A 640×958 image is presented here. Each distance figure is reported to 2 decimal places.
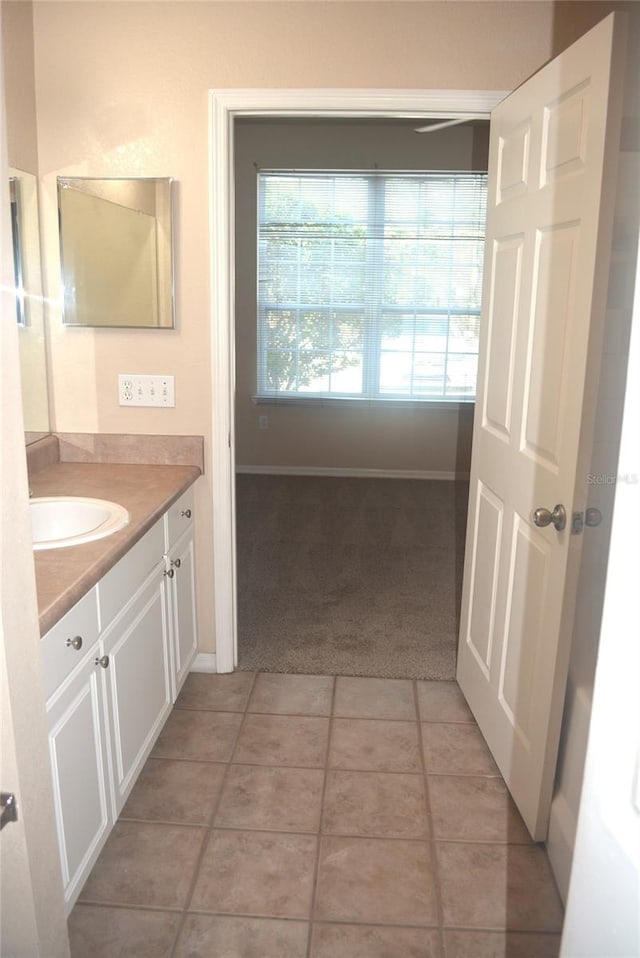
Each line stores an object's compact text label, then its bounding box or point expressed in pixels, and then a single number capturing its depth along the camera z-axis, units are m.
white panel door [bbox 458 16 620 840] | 1.75
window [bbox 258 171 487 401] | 5.70
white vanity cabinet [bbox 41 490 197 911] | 1.60
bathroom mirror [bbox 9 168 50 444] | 2.44
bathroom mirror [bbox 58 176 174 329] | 2.55
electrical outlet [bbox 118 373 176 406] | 2.70
